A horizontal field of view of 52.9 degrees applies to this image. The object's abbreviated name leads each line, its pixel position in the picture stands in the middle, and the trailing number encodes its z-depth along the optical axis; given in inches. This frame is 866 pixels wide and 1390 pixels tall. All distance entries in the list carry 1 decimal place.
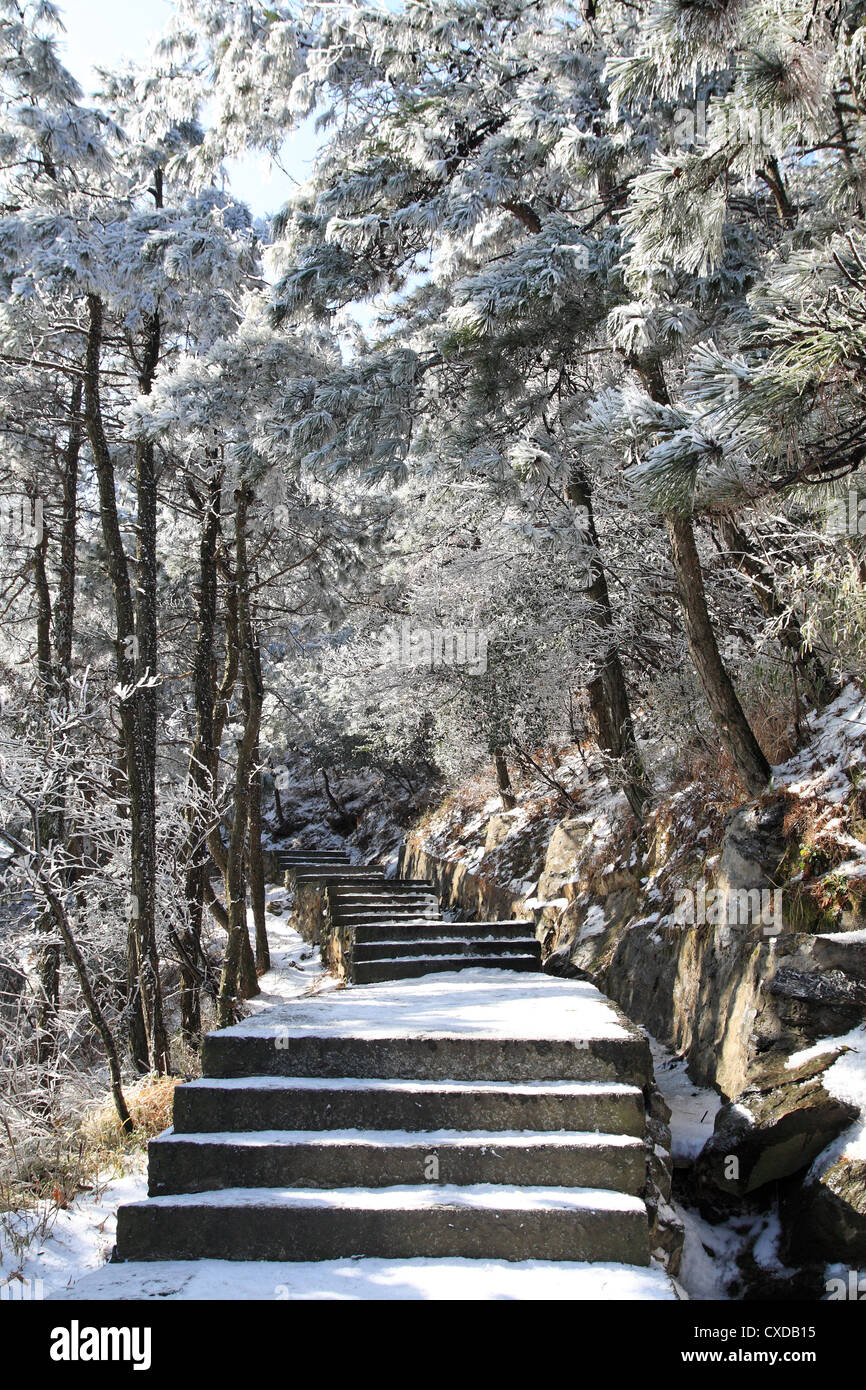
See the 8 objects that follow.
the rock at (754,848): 186.1
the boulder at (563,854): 329.7
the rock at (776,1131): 137.2
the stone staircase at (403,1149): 121.0
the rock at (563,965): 275.3
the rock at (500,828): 431.2
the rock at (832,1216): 122.0
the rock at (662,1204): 127.3
